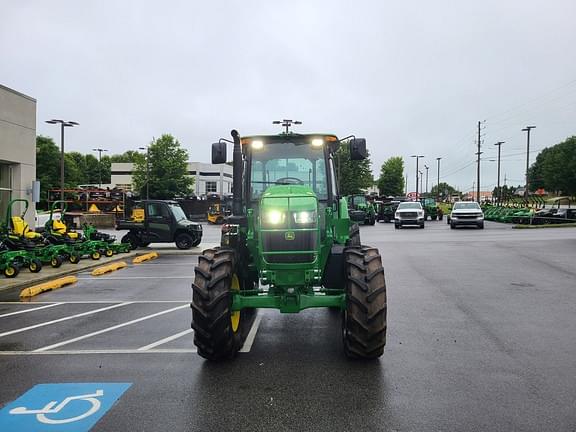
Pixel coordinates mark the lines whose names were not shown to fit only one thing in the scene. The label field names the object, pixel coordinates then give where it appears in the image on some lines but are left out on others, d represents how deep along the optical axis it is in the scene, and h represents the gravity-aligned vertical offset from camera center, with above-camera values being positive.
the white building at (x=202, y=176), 109.62 +5.98
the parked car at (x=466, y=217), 32.56 -0.59
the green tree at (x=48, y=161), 74.38 +5.95
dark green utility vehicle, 20.72 -0.97
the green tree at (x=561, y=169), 79.86 +6.64
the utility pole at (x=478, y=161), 61.44 +6.06
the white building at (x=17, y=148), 20.84 +2.28
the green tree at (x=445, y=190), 157.00 +5.88
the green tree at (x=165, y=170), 56.94 +3.75
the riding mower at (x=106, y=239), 17.86 -1.39
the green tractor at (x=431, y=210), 48.25 -0.26
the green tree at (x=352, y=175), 66.00 +4.22
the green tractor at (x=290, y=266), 5.61 -0.73
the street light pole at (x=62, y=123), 31.47 +4.89
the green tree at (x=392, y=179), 93.94 +5.15
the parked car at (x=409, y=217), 34.53 -0.68
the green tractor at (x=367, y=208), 38.63 -0.14
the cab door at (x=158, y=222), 20.72 -0.78
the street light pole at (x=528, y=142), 55.22 +7.31
